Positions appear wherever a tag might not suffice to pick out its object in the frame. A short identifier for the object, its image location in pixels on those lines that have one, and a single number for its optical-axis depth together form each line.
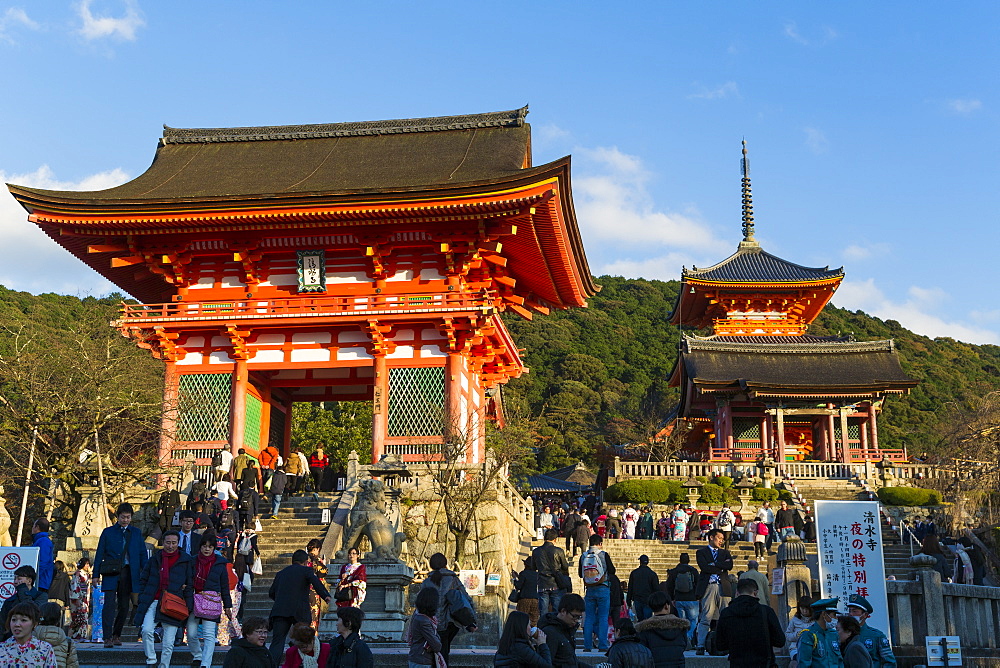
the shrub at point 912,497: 29.08
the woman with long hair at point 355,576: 13.35
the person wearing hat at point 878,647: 8.51
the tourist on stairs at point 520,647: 7.52
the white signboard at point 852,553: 11.72
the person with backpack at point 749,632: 8.53
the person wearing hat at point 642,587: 13.10
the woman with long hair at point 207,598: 10.38
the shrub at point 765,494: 30.39
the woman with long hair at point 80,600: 14.56
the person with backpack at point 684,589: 13.58
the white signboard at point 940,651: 11.38
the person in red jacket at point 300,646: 7.74
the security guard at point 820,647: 8.39
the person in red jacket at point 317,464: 26.01
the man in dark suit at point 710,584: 13.87
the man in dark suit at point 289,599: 9.84
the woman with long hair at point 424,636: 8.33
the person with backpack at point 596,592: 12.98
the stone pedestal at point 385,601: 12.62
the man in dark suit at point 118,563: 11.76
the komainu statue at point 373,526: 13.34
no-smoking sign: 10.66
